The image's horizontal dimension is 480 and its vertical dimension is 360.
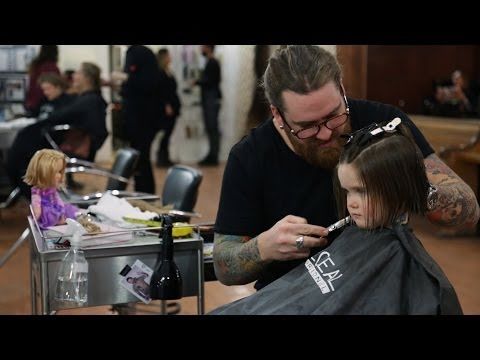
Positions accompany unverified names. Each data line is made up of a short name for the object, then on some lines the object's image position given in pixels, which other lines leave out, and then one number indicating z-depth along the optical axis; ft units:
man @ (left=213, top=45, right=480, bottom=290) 5.70
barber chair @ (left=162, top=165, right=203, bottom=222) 11.07
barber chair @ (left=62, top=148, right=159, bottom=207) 13.67
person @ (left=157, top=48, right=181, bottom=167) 25.04
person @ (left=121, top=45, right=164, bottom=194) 18.25
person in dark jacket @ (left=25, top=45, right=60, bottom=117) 21.70
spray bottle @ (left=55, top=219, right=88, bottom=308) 7.89
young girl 5.35
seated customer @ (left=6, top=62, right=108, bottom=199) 15.92
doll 8.14
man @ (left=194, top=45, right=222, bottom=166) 30.09
